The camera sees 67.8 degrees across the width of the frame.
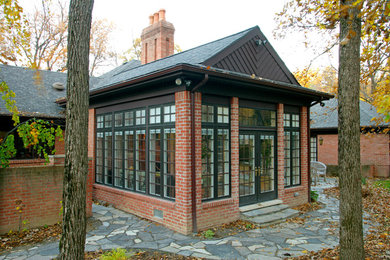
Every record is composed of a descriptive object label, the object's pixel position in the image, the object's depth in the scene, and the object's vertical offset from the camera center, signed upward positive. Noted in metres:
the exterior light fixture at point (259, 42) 8.63 +2.89
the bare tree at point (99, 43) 26.38 +8.86
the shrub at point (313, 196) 9.80 -1.93
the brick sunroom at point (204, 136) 6.48 +0.08
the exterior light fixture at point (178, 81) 6.17 +1.23
